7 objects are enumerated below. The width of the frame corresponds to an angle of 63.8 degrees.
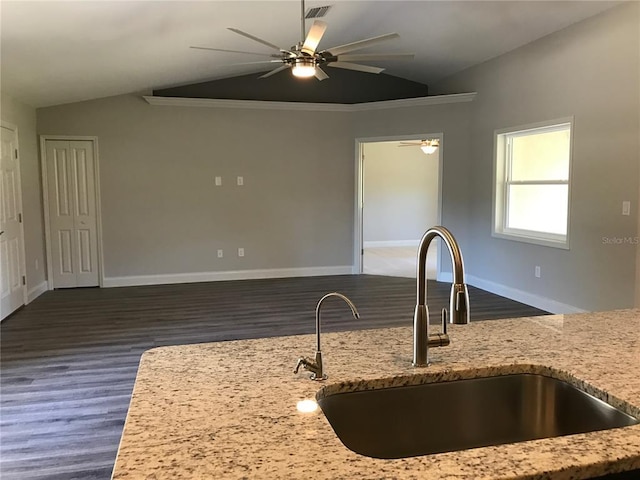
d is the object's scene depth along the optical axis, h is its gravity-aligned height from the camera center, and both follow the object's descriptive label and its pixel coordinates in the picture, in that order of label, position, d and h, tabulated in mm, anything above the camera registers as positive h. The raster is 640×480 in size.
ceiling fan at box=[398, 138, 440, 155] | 9212 +817
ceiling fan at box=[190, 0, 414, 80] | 3508 +983
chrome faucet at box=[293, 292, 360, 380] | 1270 -428
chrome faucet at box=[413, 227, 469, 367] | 1136 -260
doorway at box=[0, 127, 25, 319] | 5180 -396
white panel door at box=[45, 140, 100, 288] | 6555 -276
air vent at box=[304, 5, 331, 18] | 4598 +1622
